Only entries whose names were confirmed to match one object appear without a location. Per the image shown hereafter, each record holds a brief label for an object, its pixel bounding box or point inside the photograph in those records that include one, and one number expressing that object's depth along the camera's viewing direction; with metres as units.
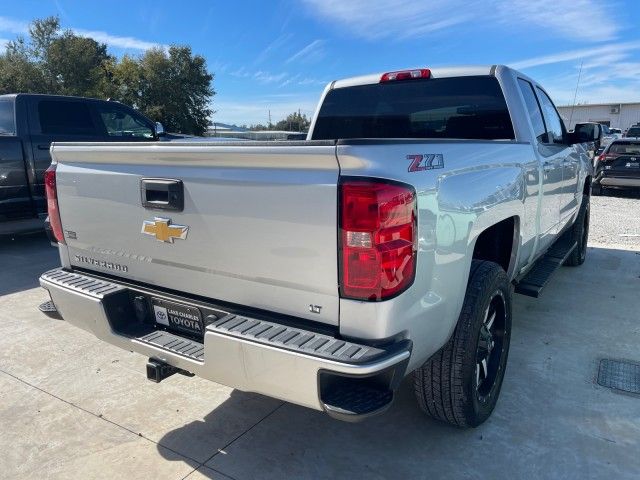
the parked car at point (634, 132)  23.62
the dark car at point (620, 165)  12.81
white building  50.75
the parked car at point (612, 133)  26.75
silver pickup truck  1.95
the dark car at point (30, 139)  6.72
